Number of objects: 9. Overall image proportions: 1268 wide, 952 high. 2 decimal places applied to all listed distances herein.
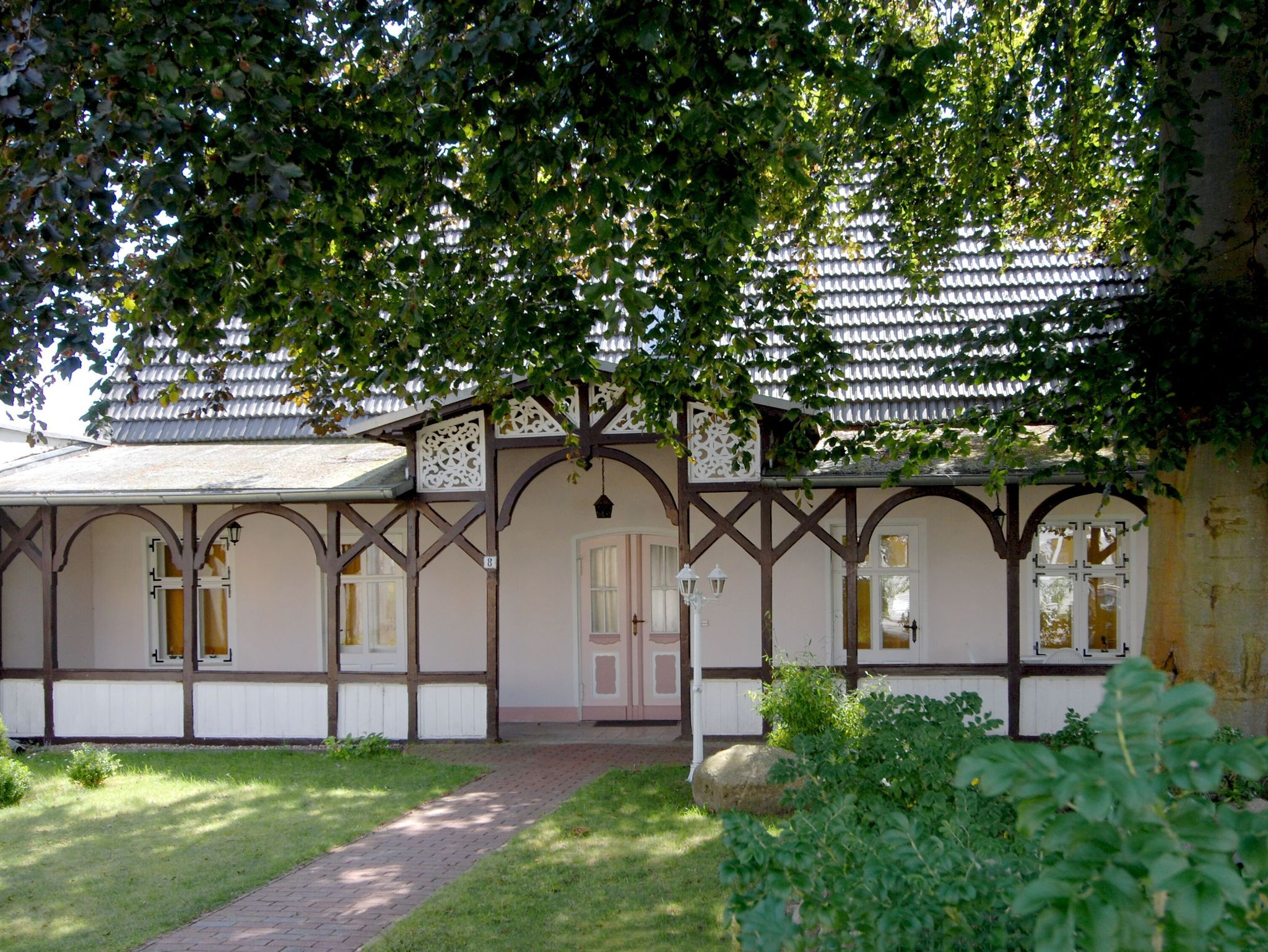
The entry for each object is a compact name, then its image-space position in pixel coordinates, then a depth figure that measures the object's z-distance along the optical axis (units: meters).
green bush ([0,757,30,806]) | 9.10
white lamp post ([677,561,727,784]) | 9.52
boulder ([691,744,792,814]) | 8.00
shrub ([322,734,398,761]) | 10.89
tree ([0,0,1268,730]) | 4.32
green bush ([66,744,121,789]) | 9.80
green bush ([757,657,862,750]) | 8.86
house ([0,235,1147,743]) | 11.09
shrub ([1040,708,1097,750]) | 6.54
